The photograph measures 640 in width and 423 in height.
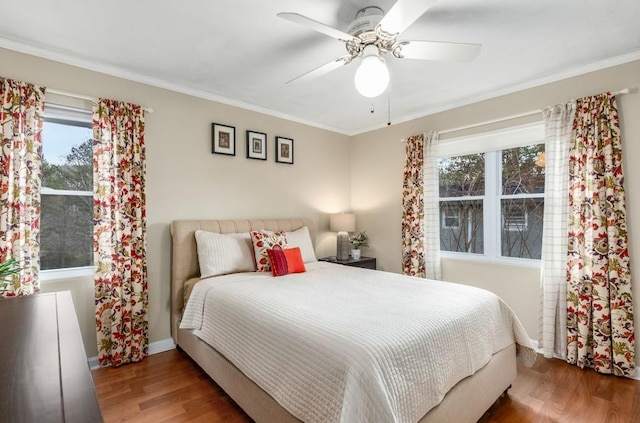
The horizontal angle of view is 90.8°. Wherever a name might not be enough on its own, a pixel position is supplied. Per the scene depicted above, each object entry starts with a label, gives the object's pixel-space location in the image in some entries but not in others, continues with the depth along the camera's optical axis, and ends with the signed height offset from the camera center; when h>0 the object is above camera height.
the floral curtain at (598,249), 2.45 -0.32
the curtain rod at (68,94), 2.42 +0.92
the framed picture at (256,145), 3.58 +0.75
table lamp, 4.12 -0.25
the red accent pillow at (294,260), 2.93 -0.48
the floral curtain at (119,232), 2.57 -0.18
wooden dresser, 0.69 -0.45
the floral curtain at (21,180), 2.21 +0.23
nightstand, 3.96 -0.66
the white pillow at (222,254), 2.85 -0.41
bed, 1.56 -0.97
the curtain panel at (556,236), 2.74 -0.24
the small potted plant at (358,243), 4.21 -0.46
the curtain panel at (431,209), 3.62 +0.00
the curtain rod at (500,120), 2.47 +0.90
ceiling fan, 1.71 +0.98
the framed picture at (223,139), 3.30 +0.76
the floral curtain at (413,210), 3.69 -0.01
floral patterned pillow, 3.03 -0.34
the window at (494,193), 3.08 +0.17
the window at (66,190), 2.53 +0.18
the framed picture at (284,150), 3.84 +0.74
